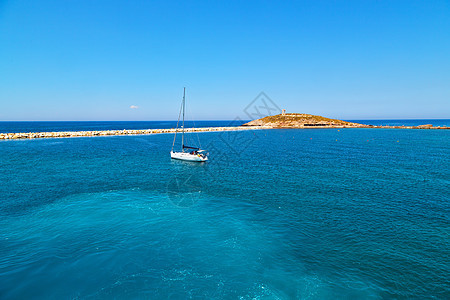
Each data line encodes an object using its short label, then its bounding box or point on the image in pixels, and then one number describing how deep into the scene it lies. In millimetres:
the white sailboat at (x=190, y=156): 58000
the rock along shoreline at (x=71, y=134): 101938
